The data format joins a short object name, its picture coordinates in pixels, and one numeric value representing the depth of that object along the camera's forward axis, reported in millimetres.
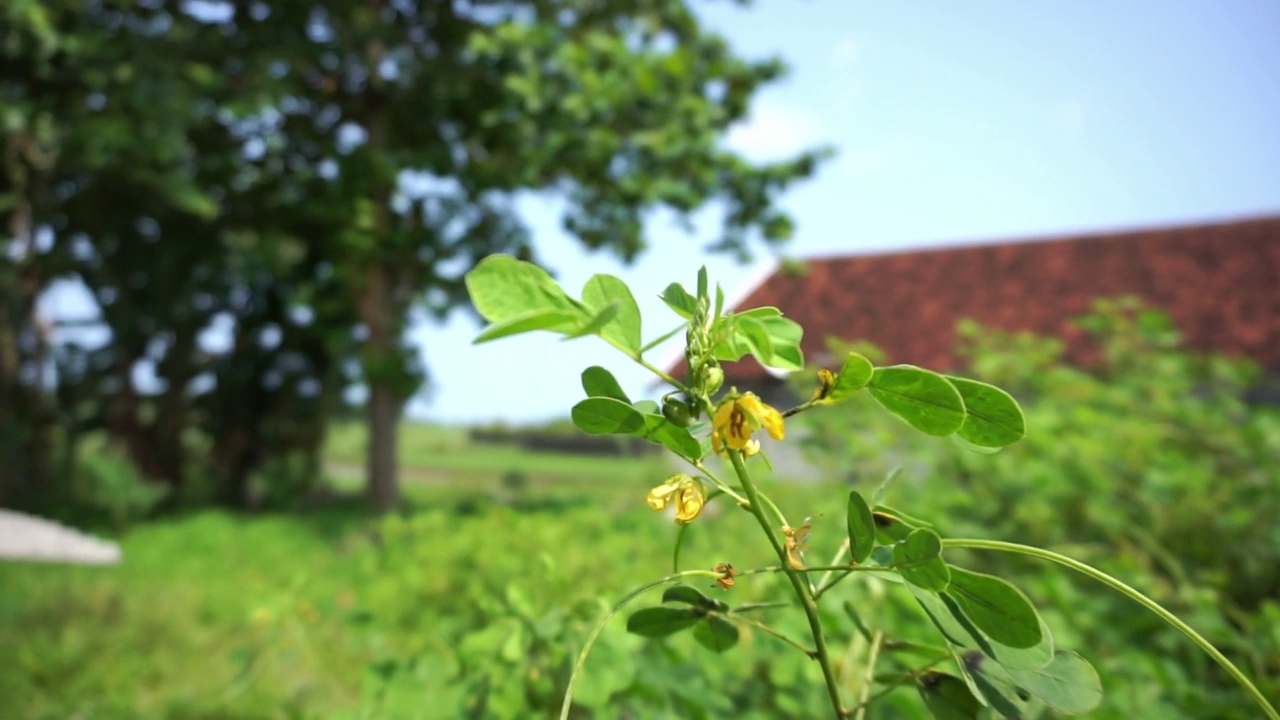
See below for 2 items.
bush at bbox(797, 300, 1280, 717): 942
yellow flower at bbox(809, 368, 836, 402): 313
